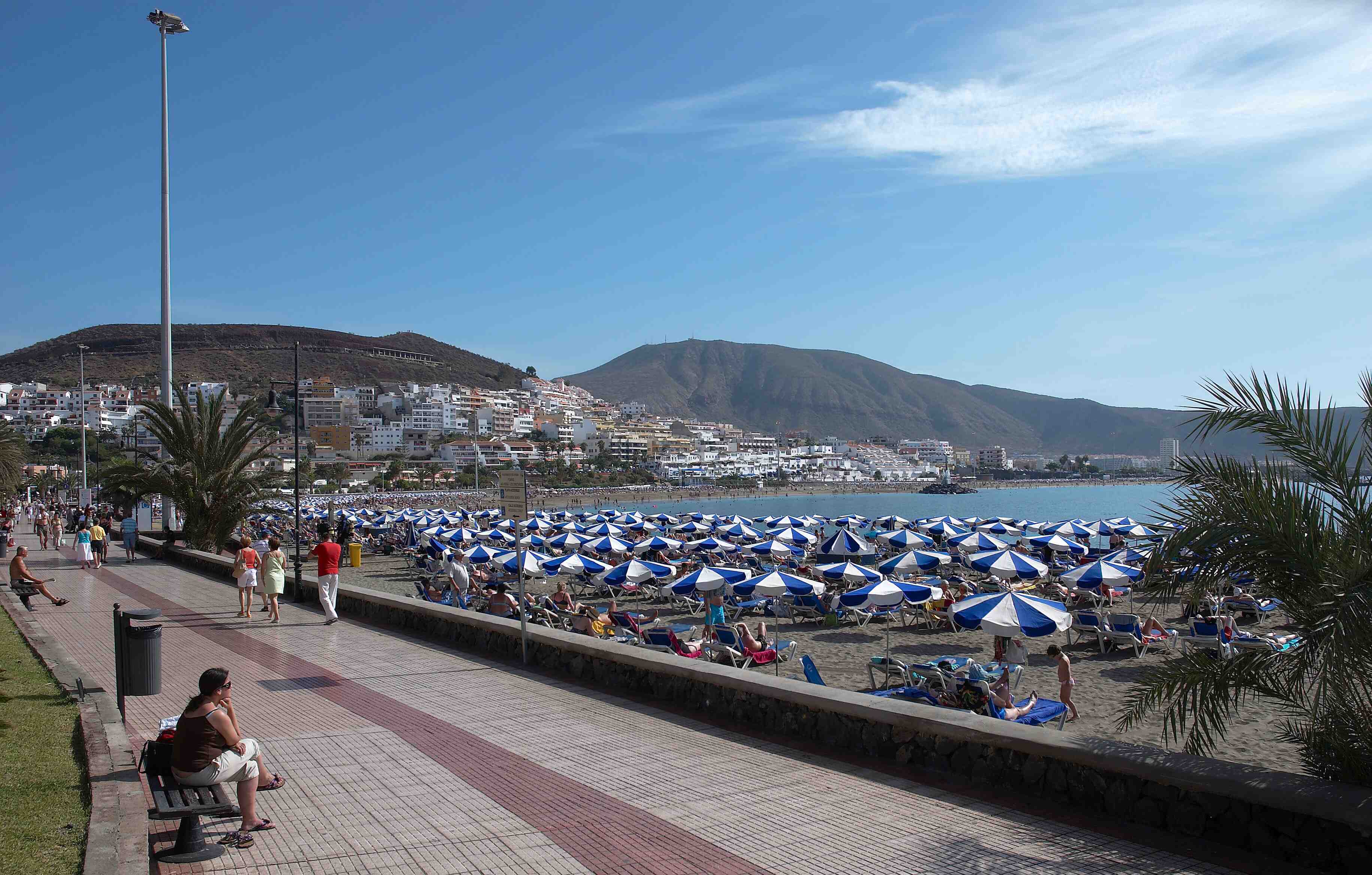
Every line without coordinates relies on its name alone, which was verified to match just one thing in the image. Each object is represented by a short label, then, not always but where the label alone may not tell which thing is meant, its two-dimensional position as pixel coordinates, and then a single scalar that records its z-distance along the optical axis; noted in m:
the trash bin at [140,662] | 6.30
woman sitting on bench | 4.55
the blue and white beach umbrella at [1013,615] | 12.45
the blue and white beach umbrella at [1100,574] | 17.70
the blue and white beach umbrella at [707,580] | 17.59
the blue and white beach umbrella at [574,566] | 21.45
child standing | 9.92
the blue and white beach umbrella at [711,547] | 28.14
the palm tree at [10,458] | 34.62
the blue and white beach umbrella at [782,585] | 17.39
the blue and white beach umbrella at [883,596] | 16.06
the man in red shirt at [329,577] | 12.47
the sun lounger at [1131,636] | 14.79
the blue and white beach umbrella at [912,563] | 21.31
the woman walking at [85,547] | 20.30
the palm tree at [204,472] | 22.78
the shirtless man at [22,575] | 13.48
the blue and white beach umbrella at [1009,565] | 19.02
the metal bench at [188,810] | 4.20
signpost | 8.95
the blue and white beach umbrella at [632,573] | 19.80
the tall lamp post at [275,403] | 16.83
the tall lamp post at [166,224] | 22.84
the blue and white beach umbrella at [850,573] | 18.42
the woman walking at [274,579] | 12.85
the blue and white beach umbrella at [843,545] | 24.72
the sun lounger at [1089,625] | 15.02
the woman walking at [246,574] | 12.93
